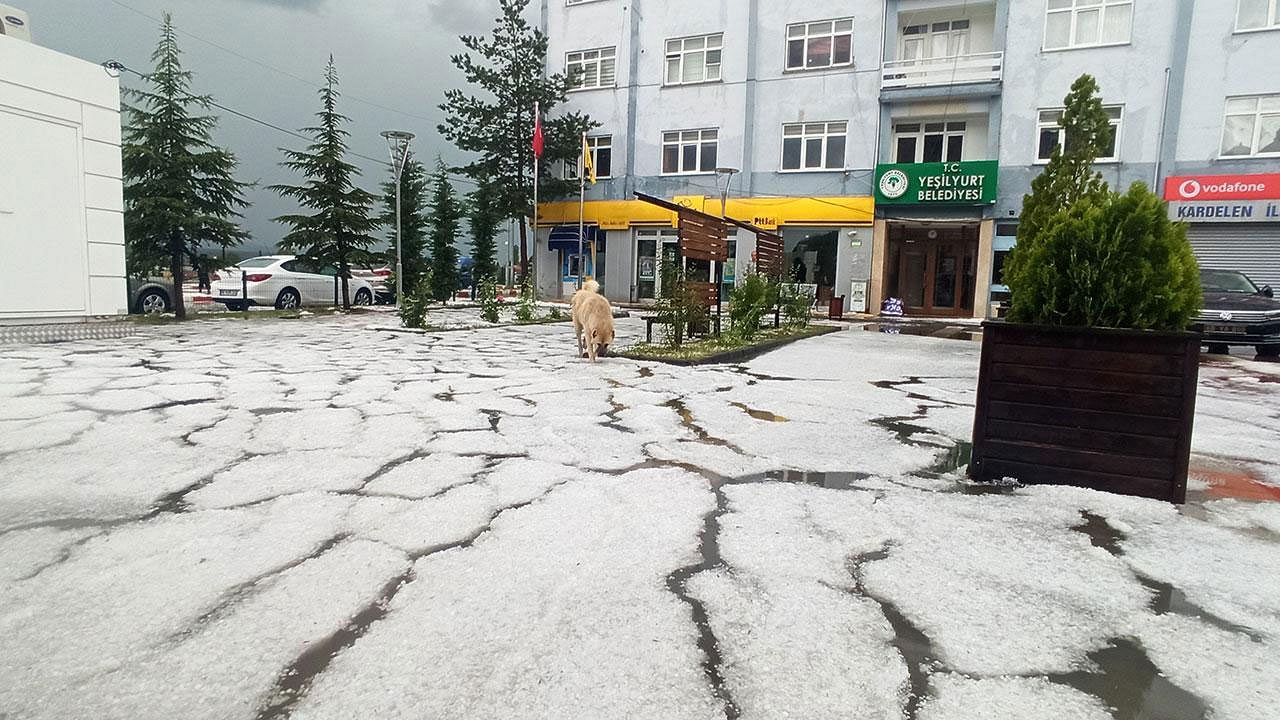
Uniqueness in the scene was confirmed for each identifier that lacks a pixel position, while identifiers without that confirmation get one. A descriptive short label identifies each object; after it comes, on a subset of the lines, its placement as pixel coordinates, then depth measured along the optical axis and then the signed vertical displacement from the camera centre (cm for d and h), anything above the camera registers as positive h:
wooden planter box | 292 -44
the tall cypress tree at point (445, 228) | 2319 +208
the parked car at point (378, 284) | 1951 +6
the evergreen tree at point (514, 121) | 2289 +569
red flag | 2062 +460
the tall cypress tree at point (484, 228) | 2325 +245
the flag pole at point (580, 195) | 2161 +323
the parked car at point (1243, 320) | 959 -8
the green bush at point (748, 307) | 955 -11
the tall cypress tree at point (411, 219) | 1953 +204
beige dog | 752 -26
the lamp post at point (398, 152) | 1512 +308
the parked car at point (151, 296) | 1328 -34
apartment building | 1691 +512
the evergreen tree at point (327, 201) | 1630 +197
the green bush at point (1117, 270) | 299 +18
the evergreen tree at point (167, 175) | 1256 +193
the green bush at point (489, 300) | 1305 -19
